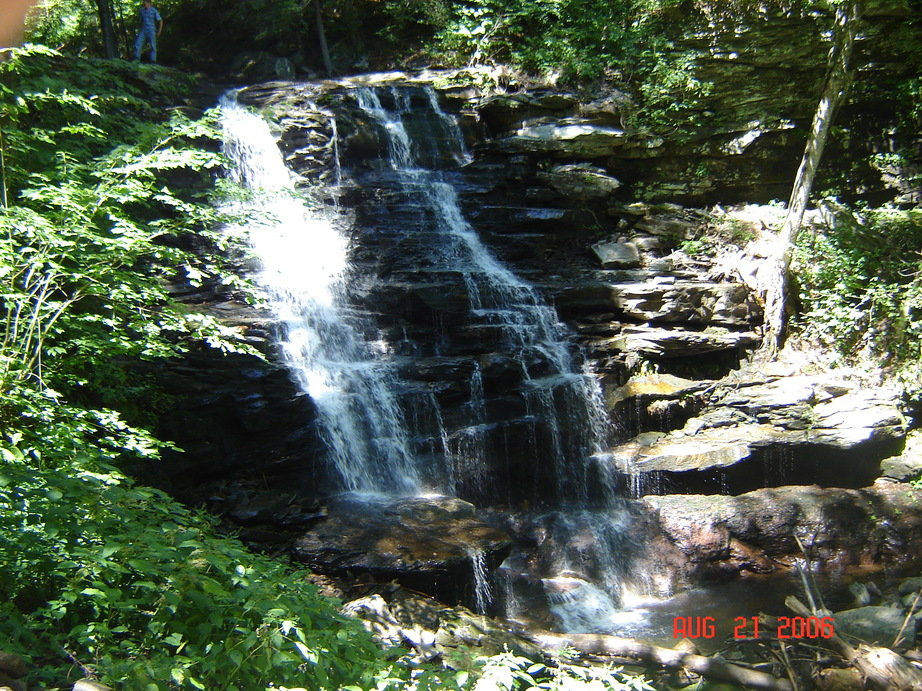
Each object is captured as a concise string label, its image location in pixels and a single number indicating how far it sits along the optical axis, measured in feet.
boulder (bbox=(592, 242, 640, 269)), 36.78
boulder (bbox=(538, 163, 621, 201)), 39.93
